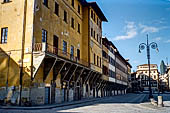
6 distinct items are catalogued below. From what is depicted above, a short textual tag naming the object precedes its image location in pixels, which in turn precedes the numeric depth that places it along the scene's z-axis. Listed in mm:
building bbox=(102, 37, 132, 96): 42625
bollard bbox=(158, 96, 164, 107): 18886
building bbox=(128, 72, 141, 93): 120200
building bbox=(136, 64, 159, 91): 127062
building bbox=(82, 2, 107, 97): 30734
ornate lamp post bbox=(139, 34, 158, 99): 25584
